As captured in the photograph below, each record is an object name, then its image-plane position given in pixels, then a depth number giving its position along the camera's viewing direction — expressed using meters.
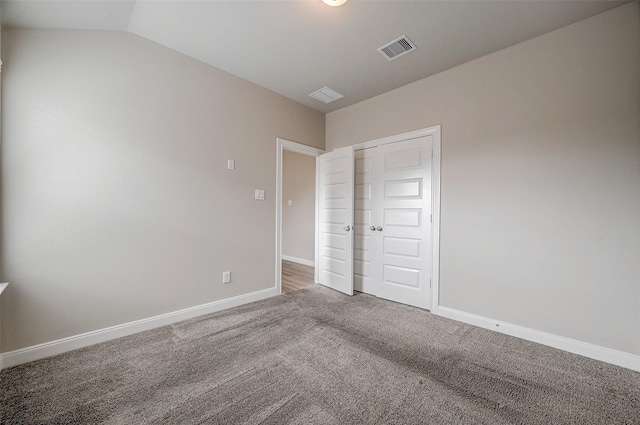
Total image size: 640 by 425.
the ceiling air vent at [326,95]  3.39
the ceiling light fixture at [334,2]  1.88
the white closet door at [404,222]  3.06
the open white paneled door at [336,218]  3.59
